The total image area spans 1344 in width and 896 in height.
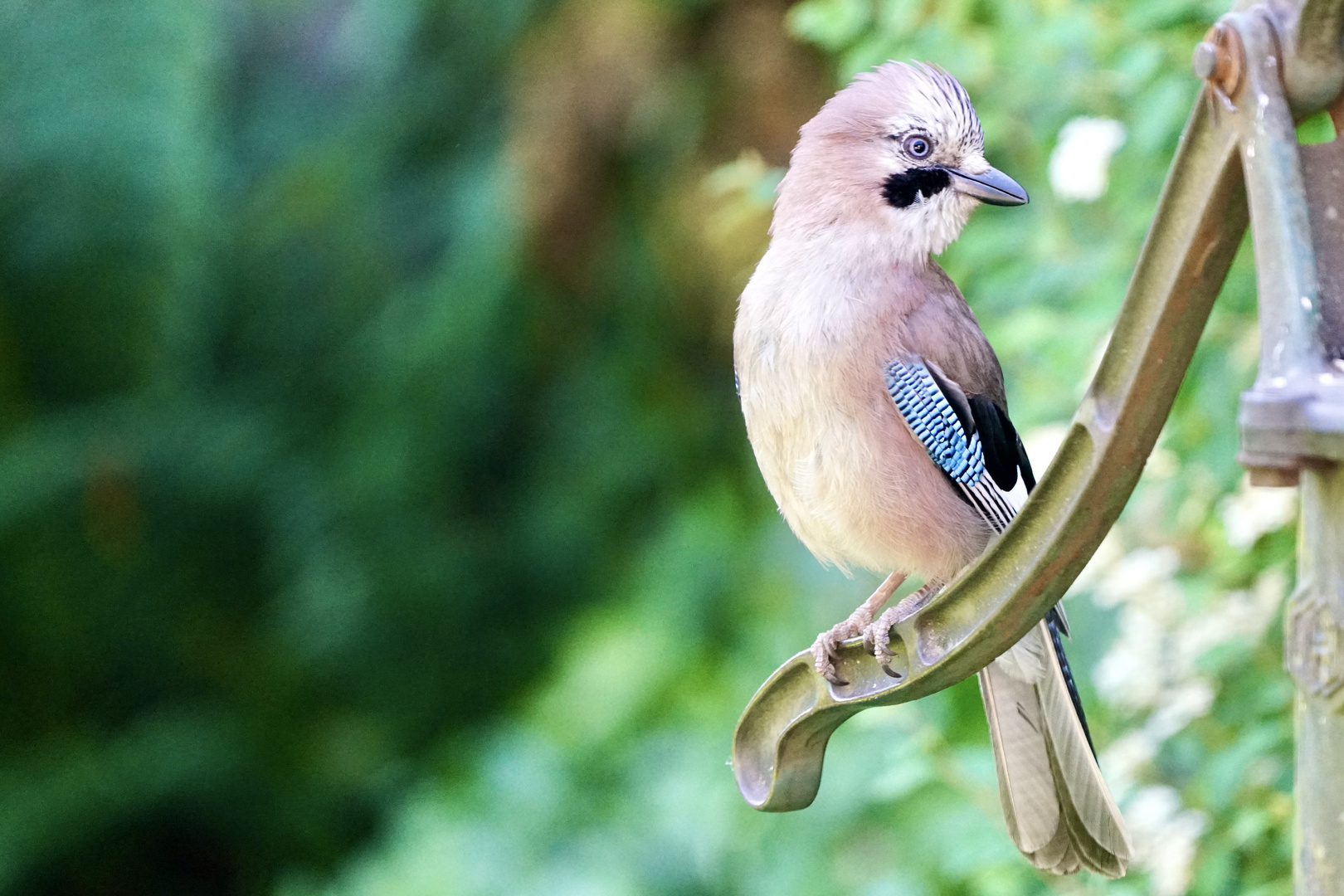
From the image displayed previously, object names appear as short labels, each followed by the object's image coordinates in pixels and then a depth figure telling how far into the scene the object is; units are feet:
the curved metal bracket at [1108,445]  17.22
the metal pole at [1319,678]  14.78
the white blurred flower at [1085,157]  18.36
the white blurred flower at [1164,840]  18.27
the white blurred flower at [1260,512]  18.22
